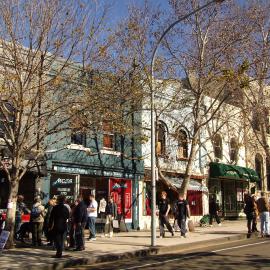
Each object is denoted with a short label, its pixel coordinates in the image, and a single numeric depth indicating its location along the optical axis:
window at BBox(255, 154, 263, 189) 33.00
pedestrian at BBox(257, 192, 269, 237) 17.45
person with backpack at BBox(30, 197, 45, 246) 14.73
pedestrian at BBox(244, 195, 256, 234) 18.17
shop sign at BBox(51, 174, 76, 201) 18.97
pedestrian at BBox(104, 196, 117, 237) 18.00
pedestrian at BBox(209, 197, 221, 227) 24.06
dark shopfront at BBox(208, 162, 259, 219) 27.00
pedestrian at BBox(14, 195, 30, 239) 15.91
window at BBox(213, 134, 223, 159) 28.62
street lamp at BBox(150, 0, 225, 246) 14.41
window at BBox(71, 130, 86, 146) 20.14
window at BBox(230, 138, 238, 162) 29.86
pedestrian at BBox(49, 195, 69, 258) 12.02
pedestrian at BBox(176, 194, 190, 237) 17.20
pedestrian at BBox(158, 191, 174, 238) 17.22
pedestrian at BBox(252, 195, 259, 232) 18.58
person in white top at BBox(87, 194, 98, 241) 16.14
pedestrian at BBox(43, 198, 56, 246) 15.00
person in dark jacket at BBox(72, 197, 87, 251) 13.40
